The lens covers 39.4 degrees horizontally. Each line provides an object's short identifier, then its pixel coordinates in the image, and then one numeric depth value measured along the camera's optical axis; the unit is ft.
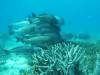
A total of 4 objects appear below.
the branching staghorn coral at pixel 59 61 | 9.99
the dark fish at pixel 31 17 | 19.98
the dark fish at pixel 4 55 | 19.05
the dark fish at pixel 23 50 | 18.57
